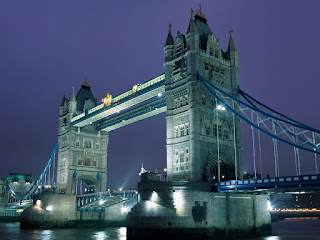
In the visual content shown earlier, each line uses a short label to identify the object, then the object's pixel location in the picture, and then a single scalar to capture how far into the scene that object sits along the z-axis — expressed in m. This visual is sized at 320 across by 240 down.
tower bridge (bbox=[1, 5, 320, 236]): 46.62
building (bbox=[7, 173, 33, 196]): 130.50
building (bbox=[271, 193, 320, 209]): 170.00
